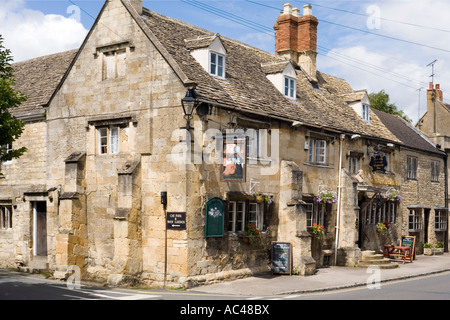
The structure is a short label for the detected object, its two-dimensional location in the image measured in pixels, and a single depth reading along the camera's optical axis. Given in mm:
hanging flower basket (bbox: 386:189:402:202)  28262
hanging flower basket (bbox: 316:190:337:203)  23500
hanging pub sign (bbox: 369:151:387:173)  27141
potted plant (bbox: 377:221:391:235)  27220
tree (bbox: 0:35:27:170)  16703
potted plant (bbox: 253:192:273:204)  20234
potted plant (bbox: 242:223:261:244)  19812
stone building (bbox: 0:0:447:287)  18359
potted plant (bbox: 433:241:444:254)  32209
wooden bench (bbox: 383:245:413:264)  25938
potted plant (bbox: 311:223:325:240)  22703
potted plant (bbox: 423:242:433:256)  31441
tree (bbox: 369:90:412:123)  51181
